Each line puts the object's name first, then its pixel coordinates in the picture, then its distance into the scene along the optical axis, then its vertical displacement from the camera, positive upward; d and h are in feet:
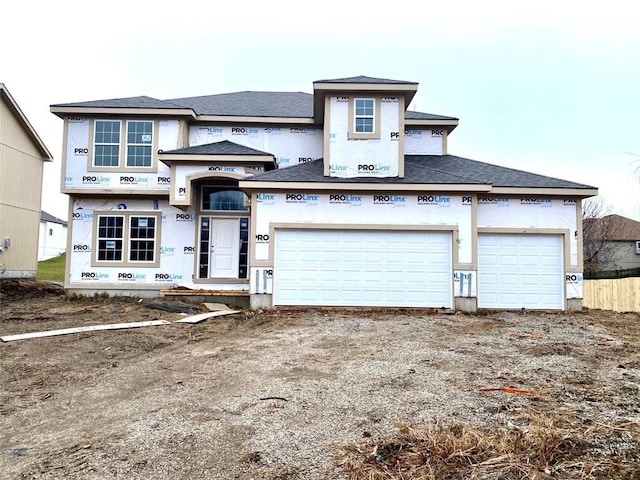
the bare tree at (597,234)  91.19 +7.48
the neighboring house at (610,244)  93.29 +5.25
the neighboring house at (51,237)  114.32 +5.73
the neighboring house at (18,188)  53.31 +9.55
